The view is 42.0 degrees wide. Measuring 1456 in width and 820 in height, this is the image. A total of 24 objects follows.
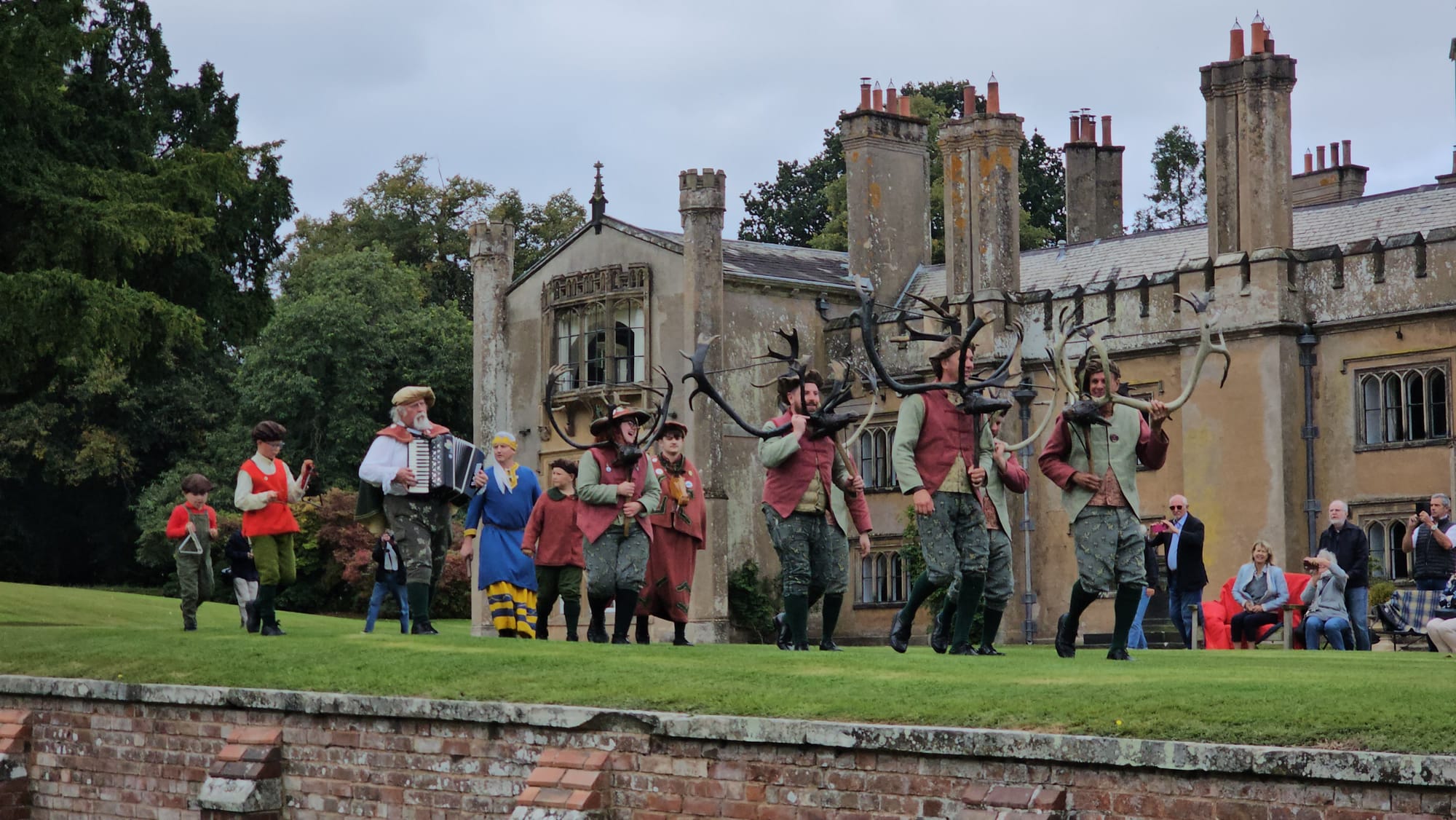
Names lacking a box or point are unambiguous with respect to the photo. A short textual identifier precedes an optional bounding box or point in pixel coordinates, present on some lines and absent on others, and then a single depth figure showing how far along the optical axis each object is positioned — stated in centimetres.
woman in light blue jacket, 2055
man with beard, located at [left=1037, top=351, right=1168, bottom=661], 1330
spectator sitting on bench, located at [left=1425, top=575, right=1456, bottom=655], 1611
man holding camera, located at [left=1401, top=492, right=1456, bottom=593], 1944
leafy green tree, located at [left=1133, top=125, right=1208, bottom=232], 6725
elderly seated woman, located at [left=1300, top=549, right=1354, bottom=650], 1906
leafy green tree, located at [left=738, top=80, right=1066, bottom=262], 5869
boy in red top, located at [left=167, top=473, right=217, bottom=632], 1798
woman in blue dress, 1731
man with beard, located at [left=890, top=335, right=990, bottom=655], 1370
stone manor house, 3164
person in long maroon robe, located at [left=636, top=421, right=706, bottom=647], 1633
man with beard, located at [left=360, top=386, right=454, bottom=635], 1603
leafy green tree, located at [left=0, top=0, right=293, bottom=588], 2422
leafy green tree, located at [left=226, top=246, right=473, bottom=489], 5188
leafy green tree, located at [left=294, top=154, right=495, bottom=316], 6388
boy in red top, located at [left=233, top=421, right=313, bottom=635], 1585
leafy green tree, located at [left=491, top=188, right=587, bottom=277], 6169
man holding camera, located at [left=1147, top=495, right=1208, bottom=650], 2038
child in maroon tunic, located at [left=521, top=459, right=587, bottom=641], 1698
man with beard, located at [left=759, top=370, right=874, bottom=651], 1475
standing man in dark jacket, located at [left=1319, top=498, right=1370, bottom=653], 1950
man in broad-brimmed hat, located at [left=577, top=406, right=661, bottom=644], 1571
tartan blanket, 1950
